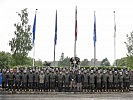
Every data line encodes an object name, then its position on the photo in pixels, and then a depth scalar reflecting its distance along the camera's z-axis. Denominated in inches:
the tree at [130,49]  2208.4
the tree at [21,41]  1905.8
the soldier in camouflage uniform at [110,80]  907.4
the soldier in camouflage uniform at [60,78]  892.0
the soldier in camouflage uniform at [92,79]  896.9
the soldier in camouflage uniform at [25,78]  883.2
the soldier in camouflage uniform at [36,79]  887.4
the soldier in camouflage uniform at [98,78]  900.6
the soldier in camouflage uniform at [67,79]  890.7
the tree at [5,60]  1851.3
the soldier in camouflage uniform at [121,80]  916.6
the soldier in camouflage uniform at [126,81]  922.1
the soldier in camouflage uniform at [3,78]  880.9
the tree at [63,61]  4747.5
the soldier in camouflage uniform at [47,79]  890.1
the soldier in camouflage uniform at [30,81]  885.8
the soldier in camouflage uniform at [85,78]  899.4
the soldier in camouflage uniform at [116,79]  912.9
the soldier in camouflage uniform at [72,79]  895.6
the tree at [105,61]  4356.5
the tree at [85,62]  5121.1
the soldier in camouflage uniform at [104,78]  905.1
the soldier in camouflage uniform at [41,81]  885.3
